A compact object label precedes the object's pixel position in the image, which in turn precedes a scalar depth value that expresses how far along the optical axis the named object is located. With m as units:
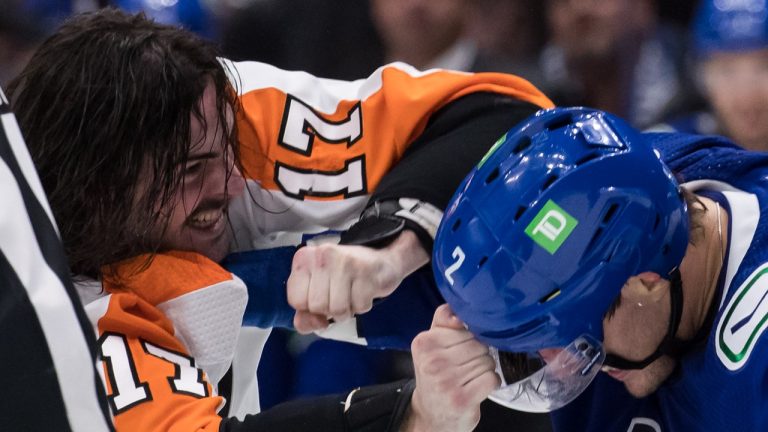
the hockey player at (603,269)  5.10
